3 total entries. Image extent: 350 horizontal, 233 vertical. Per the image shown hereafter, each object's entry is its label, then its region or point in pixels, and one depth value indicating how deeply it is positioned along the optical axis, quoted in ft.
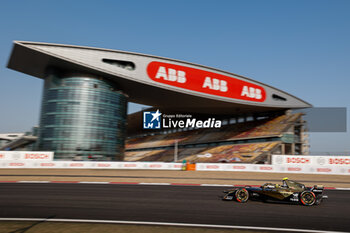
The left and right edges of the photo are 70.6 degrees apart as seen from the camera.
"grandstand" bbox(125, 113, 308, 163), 141.28
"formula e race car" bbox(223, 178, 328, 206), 28.84
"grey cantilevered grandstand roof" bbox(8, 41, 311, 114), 117.19
